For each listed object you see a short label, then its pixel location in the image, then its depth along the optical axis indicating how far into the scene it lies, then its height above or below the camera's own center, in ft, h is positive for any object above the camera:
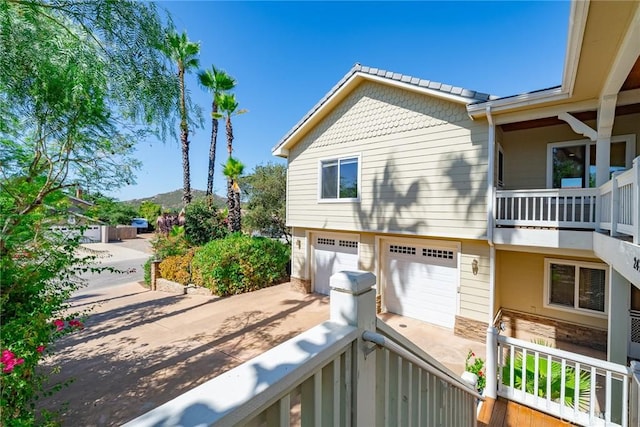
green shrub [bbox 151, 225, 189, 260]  38.86 -4.73
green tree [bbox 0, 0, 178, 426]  9.11 +3.34
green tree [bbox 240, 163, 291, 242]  47.03 +1.46
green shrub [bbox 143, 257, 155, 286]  38.39 -8.62
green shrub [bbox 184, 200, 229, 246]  40.75 -1.89
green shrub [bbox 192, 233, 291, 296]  31.91 -6.45
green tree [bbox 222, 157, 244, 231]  42.60 +4.18
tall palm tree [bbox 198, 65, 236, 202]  46.16 +21.79
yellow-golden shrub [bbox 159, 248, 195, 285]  34.40 -7.25
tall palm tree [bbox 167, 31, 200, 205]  41.24 +10.97
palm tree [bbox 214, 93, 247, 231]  43.68 +16.67
